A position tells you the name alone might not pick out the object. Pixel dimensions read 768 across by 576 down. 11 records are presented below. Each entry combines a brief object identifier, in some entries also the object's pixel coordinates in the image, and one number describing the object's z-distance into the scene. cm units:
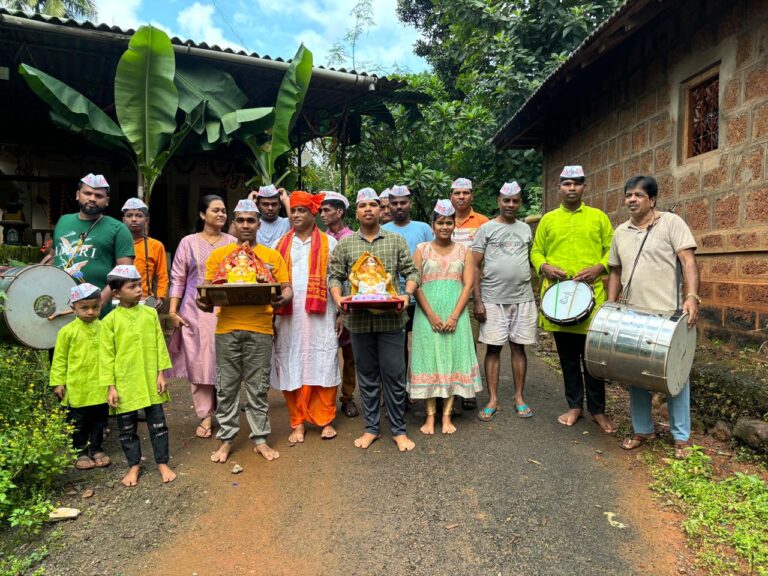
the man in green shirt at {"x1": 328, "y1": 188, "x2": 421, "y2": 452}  377
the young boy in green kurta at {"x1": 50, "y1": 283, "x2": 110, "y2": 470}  329
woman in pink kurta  409
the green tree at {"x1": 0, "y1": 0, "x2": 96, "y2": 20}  1905
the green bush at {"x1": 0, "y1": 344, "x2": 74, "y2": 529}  280
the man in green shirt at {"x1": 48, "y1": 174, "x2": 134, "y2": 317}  380
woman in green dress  404
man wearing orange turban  395
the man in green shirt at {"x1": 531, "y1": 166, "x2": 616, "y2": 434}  401
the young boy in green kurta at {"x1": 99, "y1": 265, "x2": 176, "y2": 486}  326
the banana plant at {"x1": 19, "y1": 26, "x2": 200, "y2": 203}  609
